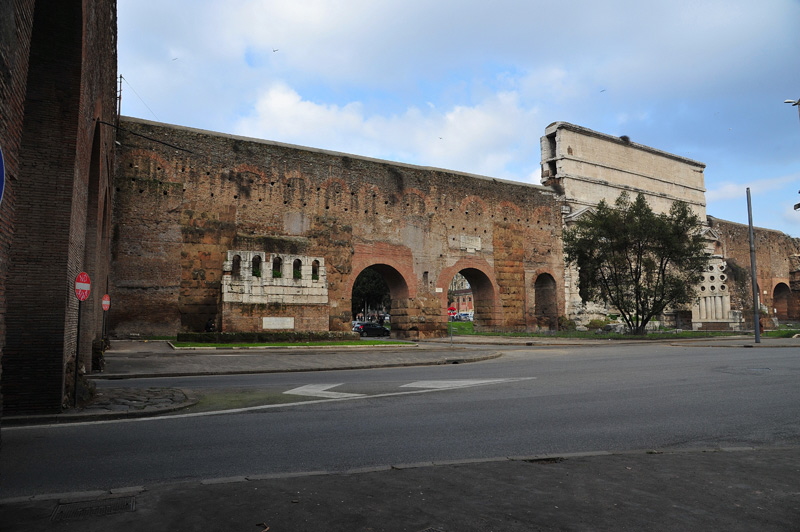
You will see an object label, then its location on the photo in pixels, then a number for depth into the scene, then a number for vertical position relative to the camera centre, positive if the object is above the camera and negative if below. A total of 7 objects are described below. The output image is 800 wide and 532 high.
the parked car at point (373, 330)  32.78 -0.57
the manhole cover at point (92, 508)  3.51 -1.23
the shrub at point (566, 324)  31.61 -0.26
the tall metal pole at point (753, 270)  21.36 +1.99
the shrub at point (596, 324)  32.22 -0.28
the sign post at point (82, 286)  8.98 +0.59
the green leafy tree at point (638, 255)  26.42 +3.16
